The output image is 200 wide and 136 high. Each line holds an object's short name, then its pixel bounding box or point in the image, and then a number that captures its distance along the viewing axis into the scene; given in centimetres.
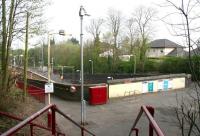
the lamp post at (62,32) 1453
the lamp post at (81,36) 1320
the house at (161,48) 5625
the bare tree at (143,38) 4271
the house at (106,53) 4510
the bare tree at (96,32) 4770
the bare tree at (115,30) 4478
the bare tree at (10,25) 1063
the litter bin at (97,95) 2002
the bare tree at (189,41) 342
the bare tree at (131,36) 4430
